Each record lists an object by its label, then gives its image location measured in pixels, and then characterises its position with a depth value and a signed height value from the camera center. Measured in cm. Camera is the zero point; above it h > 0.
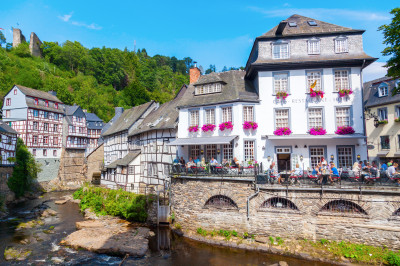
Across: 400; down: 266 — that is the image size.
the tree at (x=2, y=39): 6582 +3071
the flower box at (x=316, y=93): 1736 +424
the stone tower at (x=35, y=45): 6890 +3060
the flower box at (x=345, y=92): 1713 +424
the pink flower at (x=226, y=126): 1834 +221
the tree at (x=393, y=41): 1348 +613
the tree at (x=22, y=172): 2835 -165
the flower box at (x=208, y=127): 1903 +219
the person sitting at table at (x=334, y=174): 1334 -95
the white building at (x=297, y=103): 1722 +374
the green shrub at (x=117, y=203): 1914 -376
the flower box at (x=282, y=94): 1783 +429
